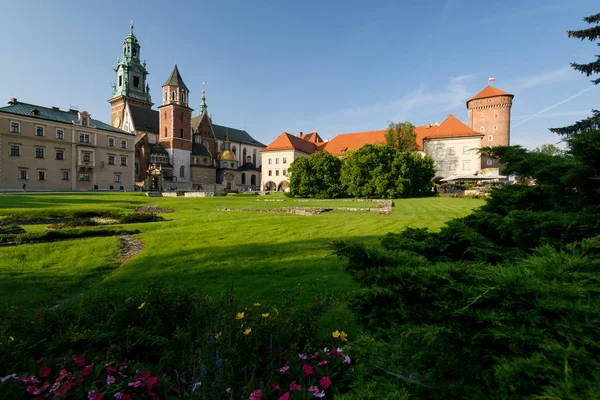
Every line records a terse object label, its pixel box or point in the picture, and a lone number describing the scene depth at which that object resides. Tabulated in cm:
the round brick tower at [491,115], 6316
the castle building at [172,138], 6222
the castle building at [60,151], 4400
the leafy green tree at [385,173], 3678
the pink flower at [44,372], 232
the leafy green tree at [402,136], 5653
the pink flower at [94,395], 208
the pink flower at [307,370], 241
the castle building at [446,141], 5612
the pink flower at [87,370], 232
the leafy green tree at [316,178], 4078
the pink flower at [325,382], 228
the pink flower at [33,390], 215
